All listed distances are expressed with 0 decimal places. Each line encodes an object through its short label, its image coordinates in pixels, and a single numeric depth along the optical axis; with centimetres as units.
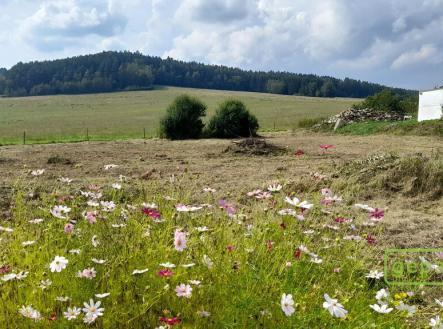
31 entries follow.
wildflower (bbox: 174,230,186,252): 244
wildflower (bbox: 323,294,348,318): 204
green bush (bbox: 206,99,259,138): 2325
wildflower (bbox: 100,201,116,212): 309
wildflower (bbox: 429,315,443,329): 216
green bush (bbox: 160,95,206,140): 2248
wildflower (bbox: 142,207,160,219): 284
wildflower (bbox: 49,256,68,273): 221
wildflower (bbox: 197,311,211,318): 219
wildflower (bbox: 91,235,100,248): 271
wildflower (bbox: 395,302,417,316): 232
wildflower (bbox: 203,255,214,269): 255
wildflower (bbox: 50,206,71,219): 272
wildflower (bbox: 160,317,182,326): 193
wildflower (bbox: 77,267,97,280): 240
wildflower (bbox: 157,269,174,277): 222
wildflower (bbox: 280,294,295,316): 203
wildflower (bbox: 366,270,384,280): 295
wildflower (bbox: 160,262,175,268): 227
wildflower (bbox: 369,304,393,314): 216
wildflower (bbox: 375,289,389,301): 246
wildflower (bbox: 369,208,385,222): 331
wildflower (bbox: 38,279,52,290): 231
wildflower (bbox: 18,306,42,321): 210
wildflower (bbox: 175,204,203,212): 282
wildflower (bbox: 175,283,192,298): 214
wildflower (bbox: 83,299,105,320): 208
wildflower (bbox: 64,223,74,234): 277
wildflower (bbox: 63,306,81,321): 208
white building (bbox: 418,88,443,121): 2589
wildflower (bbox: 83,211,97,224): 287
